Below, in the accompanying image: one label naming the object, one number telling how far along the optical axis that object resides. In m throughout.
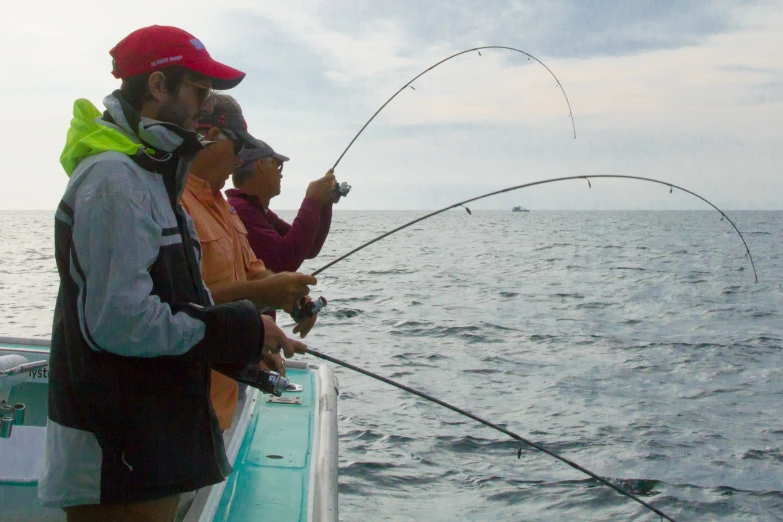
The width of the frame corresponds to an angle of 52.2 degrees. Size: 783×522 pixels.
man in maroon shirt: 3.04
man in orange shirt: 2.03
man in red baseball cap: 1.40
